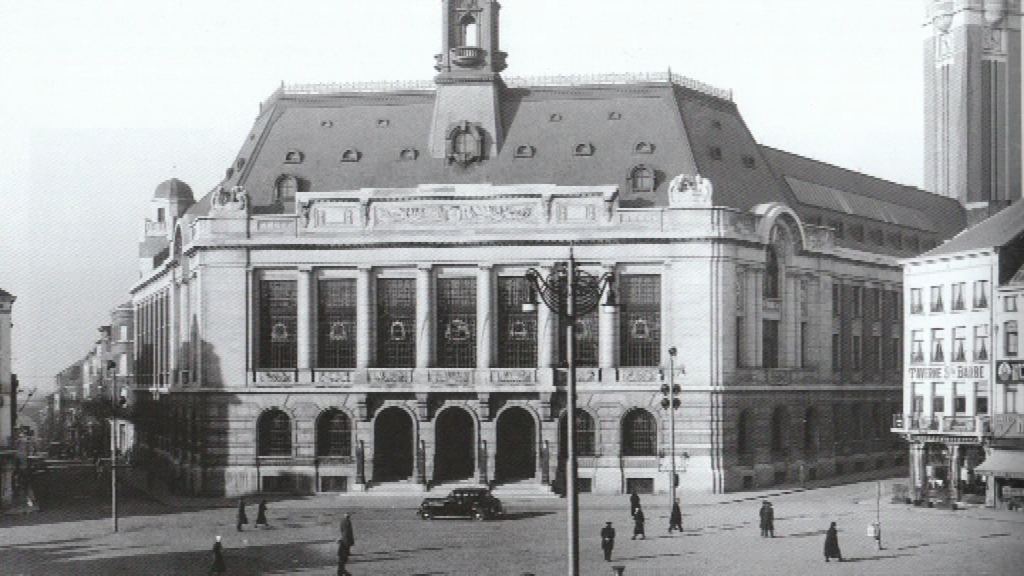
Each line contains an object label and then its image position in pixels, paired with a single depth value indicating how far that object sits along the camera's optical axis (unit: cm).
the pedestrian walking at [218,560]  4338
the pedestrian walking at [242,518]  5816
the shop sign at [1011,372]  6381
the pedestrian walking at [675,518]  5650
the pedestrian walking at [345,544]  4292
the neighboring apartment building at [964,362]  6481
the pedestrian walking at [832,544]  4681
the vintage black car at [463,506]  6200
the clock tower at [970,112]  8369
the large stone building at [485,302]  7681
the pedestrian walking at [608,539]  4756
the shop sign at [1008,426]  6304
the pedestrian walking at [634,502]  5597
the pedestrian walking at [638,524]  5441
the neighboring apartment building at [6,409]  6938
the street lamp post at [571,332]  3259
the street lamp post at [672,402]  6186
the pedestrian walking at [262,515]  5906
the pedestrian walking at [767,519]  5403
